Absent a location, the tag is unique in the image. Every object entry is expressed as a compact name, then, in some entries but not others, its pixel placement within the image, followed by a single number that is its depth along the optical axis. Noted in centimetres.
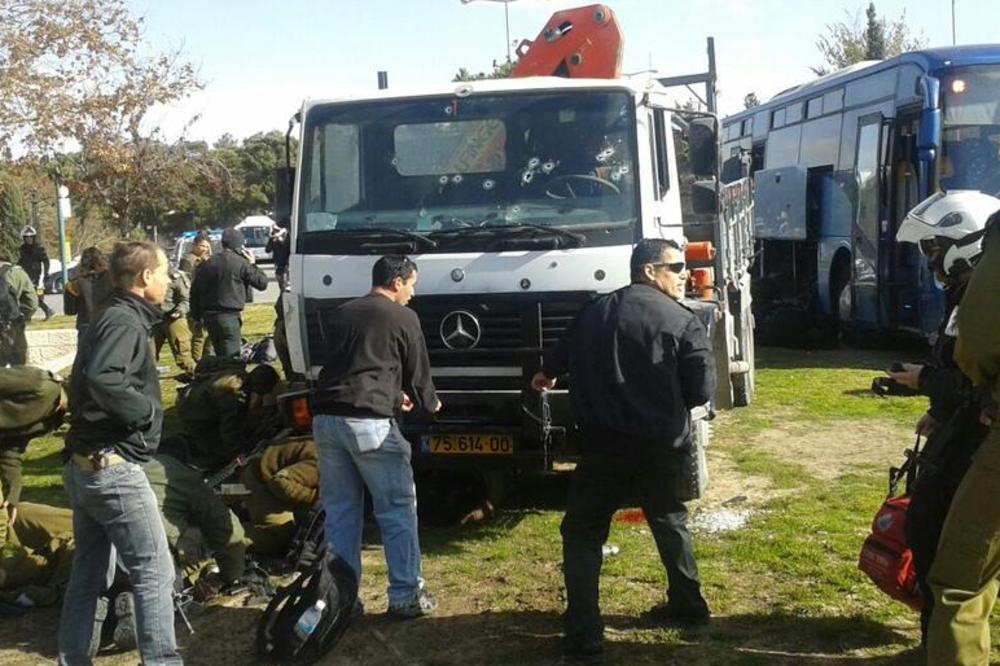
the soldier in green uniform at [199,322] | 1366
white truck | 688
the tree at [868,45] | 4547
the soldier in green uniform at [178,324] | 1334
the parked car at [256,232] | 4347
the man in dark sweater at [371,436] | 573
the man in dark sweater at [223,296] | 1217
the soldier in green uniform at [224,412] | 894
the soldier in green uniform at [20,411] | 650
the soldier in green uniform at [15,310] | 1201
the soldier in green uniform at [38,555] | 629
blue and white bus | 1313
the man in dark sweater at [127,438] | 463
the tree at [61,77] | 1898
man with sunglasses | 519
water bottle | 533
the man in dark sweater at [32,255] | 2225
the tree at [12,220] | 3362
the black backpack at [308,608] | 536
